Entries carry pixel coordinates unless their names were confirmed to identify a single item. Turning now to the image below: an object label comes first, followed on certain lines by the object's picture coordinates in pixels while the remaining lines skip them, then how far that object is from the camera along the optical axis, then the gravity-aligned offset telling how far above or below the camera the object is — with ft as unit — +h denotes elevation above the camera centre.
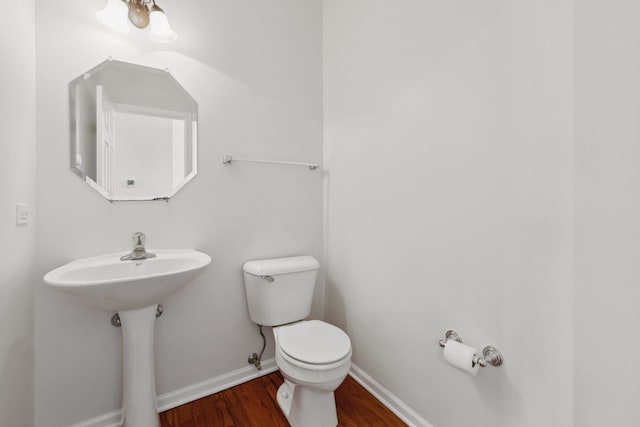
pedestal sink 3.44 -1.11
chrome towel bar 5.14 +1.03
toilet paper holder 3.26 -1.74
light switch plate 3.35 -0.01
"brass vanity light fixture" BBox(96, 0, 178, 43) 3.97 +2.94
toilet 3.86 -2.02
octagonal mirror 4.17 +1.33
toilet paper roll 3.29 -1.77
